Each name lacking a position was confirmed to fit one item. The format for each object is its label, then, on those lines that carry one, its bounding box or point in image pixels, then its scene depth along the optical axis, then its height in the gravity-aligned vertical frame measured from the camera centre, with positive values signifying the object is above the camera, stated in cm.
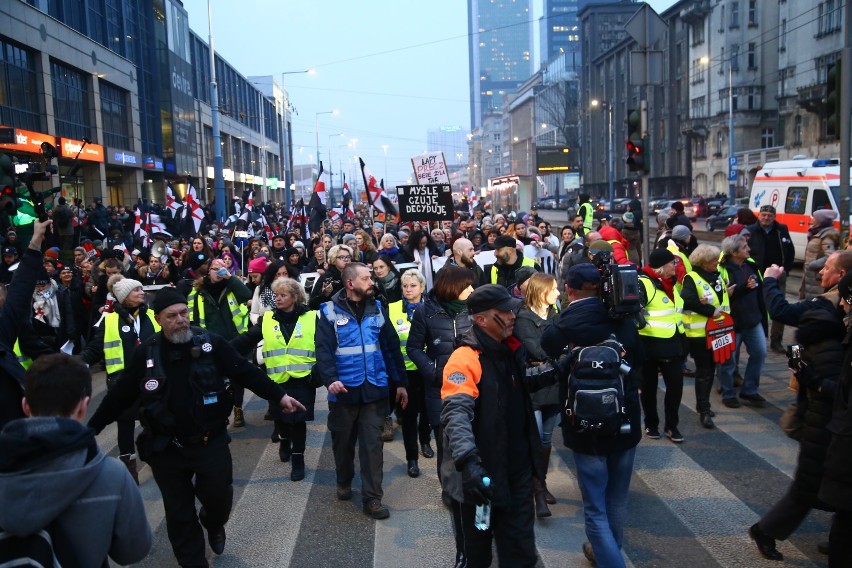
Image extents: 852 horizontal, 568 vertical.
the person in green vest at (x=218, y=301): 785 -85
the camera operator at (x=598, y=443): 427 -131
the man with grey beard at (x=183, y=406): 458 -112
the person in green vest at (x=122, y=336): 662 -100
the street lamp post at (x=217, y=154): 2658 +228
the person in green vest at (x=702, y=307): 749 -100
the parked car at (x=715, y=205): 4477 -1
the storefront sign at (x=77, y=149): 3064 +318
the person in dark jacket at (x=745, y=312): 796 -116
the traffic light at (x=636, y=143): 1062 +90
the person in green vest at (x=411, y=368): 672 -137
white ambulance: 1883 +34
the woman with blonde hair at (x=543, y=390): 568 -137
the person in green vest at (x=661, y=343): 679 -121
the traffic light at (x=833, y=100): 883 +118
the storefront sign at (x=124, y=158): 3844 +339
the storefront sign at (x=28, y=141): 2605 +297
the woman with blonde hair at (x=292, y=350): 671 -117
